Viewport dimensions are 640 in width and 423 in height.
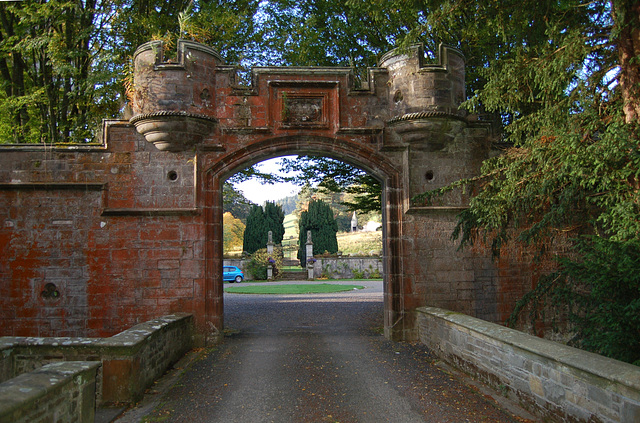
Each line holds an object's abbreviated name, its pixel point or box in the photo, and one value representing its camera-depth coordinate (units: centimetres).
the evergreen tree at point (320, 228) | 4128
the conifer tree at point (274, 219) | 4212
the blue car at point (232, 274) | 3086
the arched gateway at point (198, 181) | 901
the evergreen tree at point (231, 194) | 1704
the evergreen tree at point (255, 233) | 4156
